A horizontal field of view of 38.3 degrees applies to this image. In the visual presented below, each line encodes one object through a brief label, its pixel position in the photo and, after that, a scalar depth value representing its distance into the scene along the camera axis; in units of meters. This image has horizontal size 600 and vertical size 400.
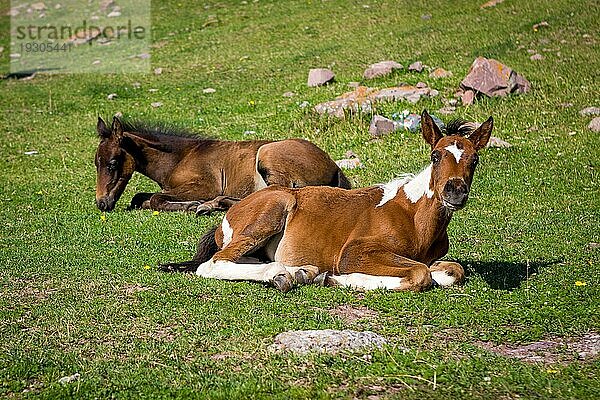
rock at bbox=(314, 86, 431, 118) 17.53
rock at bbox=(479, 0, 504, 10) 24.39
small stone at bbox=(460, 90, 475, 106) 17.59
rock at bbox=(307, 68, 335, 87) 20.52
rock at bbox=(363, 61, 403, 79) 20.27
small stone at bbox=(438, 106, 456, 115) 17.20
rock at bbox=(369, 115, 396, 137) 16.59
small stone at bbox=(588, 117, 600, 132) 16.02
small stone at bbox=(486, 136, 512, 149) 15.45
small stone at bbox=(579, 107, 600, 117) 16.67
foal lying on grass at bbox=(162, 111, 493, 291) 8.24
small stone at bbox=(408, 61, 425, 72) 20.03
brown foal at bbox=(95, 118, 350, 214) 13.12
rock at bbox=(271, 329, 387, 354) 6.54
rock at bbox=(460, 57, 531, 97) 17.81
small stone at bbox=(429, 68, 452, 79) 19.10
